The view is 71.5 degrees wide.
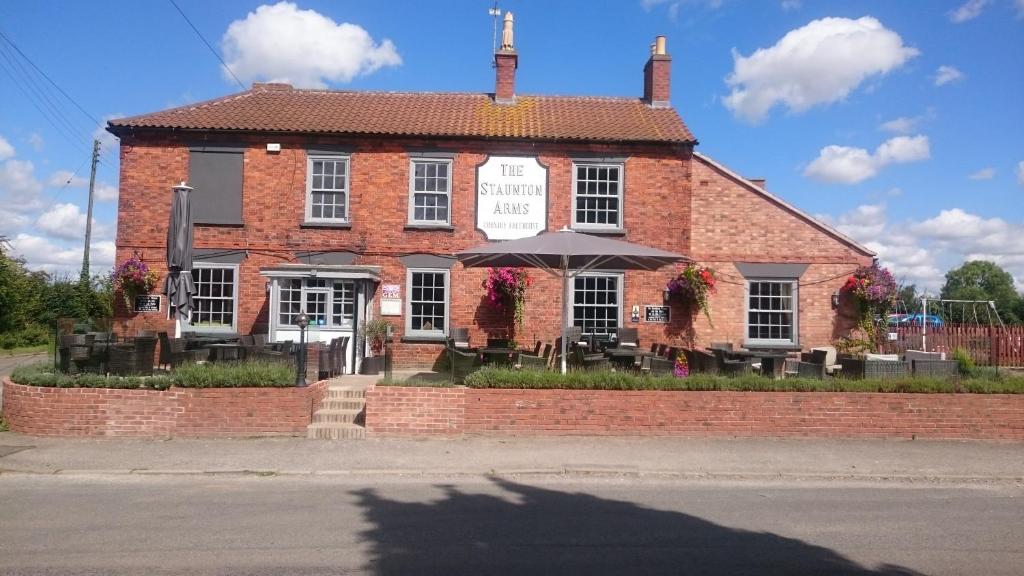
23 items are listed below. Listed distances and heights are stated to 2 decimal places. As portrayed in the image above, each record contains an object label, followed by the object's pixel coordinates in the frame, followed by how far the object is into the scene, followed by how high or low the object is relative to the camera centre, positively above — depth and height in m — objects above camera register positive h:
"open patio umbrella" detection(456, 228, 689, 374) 10.72 +1.28
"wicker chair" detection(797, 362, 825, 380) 11.35 -0.50
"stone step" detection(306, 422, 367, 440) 9.80 -1.40
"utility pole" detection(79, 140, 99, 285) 30.32 +4.84
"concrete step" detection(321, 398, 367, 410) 11.00 -1.13
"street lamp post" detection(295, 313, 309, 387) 10.16 -0.45
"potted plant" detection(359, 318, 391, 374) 15.43 -0.05
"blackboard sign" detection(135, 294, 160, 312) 15.88 +0.54
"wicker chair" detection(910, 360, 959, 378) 11.28 -0.40
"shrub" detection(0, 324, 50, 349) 25.89 -0.49
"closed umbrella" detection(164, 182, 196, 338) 12.12 +1.25
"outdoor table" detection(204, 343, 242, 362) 12.10 -0.40
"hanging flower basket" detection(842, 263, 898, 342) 16.30 +1.14
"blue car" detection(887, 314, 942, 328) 25.05 +0.83
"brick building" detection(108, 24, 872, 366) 16.06 +2.71
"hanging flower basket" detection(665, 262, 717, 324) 16.03 +1.16
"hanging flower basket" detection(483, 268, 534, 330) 15.70 +1.01
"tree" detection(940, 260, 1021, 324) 81.06 +7.40
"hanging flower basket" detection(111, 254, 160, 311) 15.58 +1.06
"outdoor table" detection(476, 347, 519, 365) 12.45 -0.39
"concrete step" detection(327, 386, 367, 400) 11.33 -0.99
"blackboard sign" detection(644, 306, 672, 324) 16.42 +0.57
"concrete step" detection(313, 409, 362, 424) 10.44 -1.27
